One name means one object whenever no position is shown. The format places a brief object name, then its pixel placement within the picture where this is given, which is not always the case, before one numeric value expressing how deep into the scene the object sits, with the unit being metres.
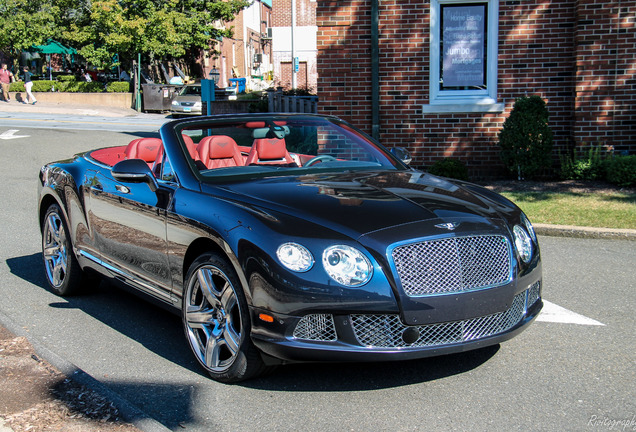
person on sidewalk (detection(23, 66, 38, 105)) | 33.44
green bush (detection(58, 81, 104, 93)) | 35.81
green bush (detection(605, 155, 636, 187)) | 10.66
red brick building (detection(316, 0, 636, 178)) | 11.71
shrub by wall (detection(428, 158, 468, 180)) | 11.34
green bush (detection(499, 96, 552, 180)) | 11.24
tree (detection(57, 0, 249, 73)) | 32.59
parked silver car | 31.59
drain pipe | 11.84
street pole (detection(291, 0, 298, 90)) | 37.19
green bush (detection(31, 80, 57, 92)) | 36.59
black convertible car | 3.73
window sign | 12.09
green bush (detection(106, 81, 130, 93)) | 35.51
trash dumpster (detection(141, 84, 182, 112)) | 33.31
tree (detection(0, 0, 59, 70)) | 34.38
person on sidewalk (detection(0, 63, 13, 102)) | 34.84
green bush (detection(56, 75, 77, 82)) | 36.72
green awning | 38.06
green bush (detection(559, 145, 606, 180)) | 11.40
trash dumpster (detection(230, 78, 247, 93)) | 47.38
